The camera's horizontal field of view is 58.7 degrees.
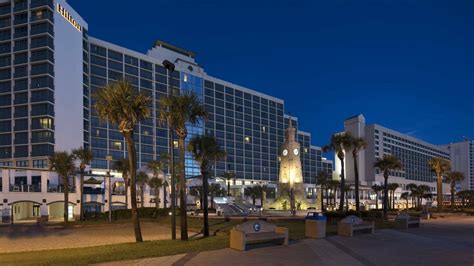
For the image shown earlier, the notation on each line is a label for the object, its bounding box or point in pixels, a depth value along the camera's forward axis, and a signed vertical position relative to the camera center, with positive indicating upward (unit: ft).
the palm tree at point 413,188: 339.44 -21.53
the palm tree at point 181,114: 74.95 +9.22
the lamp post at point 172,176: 71.41 -1.98
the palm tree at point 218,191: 319.72 -21.57
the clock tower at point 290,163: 226.79 +0.47
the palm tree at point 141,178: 243.81 -8.12
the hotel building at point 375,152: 563.48 +15.27
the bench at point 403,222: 90.27 -12.69
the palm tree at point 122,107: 69.72 +9.58
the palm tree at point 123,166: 196.75 -0.49
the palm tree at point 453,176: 254.68 -8.29
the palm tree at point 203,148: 94.32 +3.67
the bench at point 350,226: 70.85 -10.72
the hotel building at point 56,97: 231.71 +44.13
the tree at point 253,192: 347.77 -23.47
